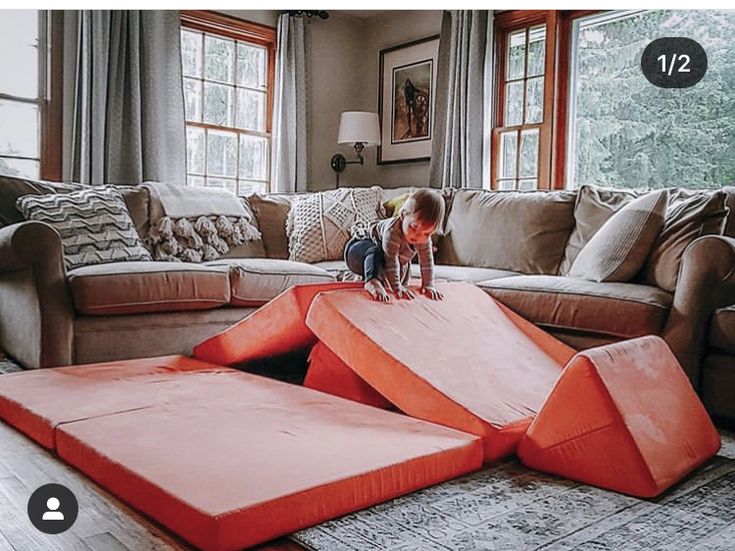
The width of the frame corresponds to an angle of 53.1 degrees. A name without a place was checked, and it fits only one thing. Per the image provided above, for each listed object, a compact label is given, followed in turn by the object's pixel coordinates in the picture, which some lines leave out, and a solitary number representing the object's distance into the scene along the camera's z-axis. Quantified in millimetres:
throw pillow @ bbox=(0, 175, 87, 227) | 3248
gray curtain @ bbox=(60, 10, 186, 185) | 4336
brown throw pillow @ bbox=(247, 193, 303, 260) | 4102
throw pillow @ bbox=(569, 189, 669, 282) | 2863
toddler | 2422
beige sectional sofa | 2457
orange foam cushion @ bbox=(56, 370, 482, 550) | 1409
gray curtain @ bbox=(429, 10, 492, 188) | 4824
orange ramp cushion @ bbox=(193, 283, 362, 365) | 2438
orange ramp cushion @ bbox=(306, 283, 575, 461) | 1970
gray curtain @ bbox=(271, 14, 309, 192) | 5336
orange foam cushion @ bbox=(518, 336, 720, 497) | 1687
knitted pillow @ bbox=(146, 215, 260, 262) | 3635
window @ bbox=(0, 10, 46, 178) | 4246
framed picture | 5355
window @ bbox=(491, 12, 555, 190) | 4637
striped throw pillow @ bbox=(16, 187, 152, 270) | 3146
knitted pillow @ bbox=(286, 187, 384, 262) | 4004
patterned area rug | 1407
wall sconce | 5301
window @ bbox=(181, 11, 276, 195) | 5066
